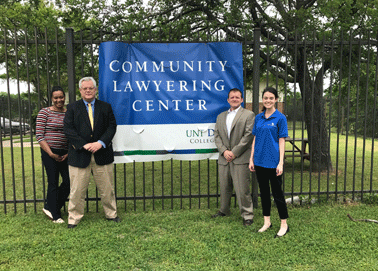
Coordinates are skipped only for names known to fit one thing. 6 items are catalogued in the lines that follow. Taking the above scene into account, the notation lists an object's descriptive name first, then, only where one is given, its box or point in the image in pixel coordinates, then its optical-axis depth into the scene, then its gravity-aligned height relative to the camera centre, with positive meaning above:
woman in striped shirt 4.03 -0.46
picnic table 7.56 -1.24
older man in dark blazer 3.88 -0.38
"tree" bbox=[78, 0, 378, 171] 6.07 +2.15
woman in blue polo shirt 3.55 -0.42
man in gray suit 4.03 -0.44
